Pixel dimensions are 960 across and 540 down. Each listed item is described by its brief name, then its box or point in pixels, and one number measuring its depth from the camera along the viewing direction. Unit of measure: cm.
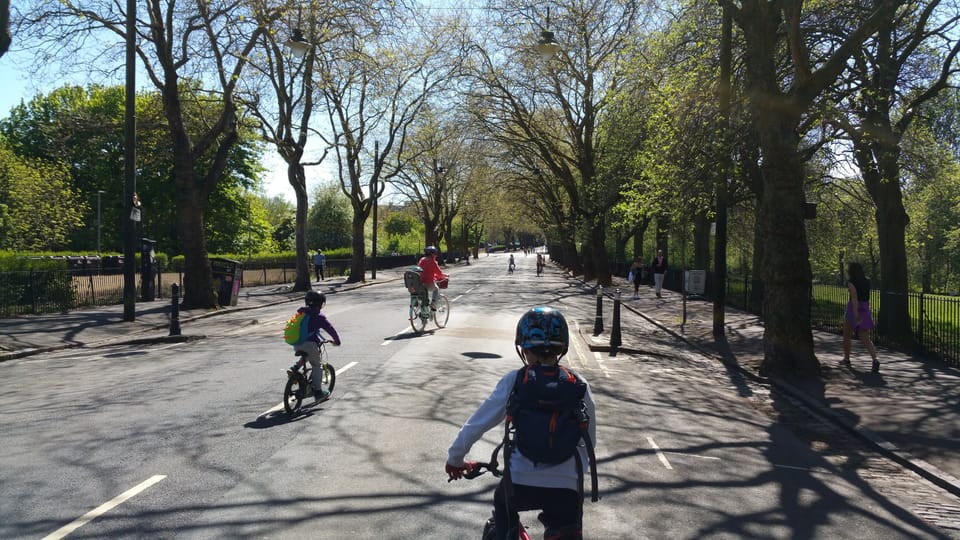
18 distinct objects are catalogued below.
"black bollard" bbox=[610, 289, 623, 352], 1359
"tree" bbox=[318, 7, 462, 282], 3014
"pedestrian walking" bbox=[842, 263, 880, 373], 1111
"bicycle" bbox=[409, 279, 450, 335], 1542
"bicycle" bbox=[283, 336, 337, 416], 740
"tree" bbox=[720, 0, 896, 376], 1080
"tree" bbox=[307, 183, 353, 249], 8100
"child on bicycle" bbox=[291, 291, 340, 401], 771
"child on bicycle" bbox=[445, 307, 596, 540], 298
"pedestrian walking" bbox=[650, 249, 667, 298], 2788
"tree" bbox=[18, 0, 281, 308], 1919
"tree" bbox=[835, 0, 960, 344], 1422
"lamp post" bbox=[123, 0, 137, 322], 1678
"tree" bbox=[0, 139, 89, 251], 3947
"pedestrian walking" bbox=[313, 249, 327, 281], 3969
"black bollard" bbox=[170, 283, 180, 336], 1455
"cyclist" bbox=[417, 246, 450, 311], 1537
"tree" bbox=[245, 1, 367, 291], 2195
